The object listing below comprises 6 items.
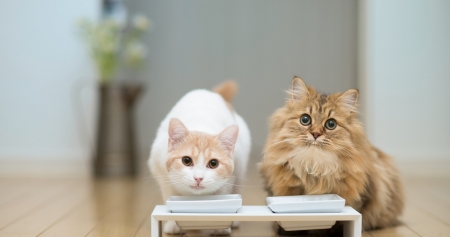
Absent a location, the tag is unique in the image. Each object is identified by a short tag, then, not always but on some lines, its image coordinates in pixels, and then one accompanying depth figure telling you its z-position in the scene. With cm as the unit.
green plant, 404
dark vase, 403
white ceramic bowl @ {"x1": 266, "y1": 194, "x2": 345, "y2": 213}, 167
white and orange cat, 179
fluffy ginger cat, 178
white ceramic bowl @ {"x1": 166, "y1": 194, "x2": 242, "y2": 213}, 166
